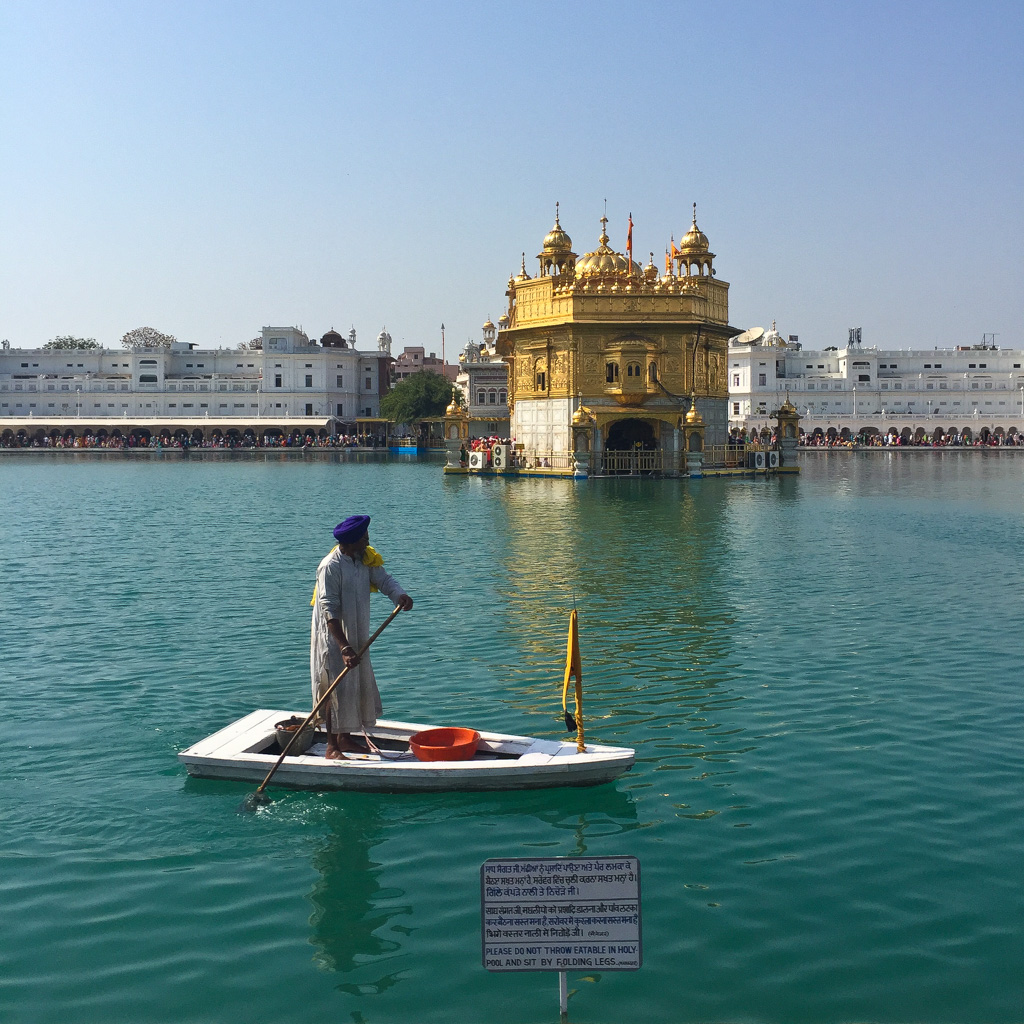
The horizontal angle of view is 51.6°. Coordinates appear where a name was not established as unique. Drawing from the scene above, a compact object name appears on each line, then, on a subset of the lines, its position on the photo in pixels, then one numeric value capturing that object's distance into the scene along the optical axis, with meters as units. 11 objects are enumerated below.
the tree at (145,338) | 122.75
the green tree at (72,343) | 123.75
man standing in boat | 8.30
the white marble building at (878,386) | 99.25
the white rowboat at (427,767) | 7.84
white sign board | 4.31
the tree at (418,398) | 92.31
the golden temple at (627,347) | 48.28
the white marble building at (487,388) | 84.14
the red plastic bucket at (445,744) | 8.15
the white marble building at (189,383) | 104.56
